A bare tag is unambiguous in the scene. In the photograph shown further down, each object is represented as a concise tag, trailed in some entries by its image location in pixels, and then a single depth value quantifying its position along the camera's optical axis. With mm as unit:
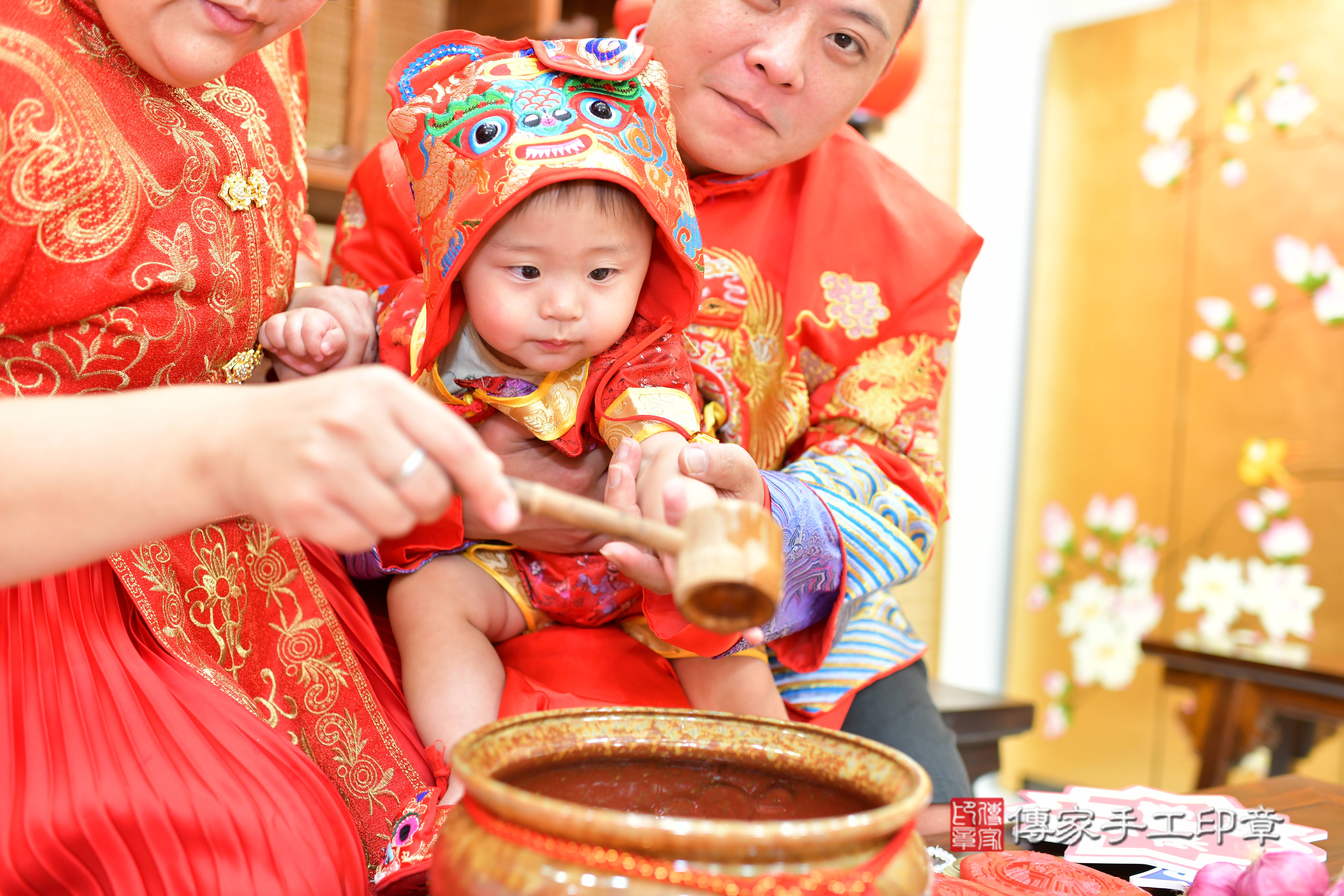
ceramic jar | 456
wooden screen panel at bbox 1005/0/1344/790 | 2777
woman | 522
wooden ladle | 526
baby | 920
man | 1071
